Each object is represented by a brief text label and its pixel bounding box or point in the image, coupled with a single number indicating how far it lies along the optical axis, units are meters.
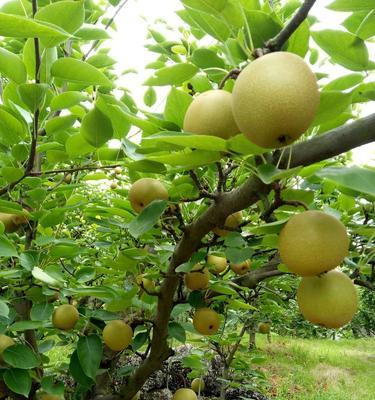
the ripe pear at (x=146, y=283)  1.67
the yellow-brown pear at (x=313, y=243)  0.83
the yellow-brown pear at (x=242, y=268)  1.77
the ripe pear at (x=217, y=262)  1.69
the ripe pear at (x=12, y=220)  1.66
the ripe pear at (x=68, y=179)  2.08
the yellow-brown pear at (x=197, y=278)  1.56
